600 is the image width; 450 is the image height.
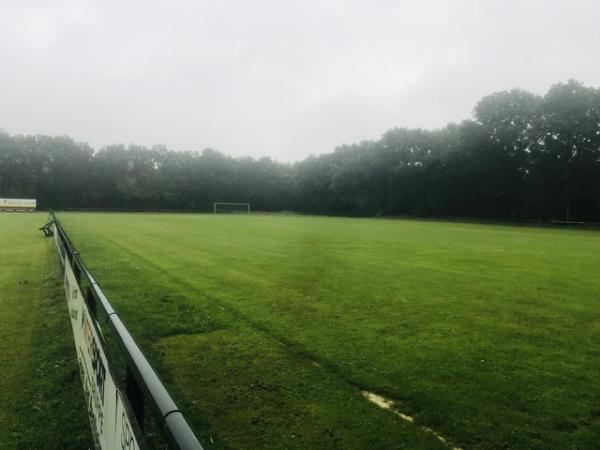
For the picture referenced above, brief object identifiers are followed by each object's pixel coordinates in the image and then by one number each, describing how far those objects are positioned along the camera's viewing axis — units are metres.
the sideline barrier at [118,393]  1.50
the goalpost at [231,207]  89.12
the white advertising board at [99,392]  2.05
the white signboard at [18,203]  65.50
